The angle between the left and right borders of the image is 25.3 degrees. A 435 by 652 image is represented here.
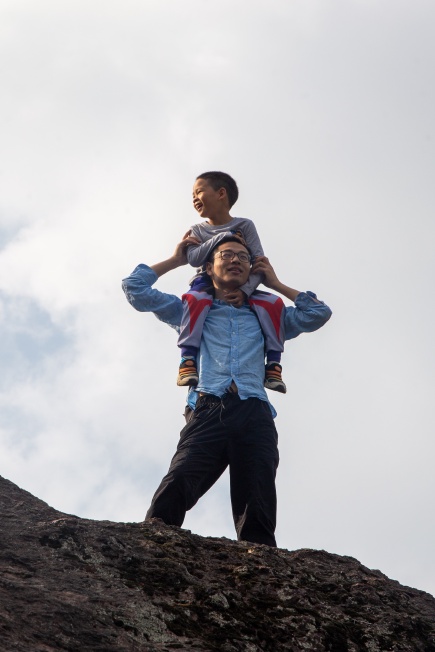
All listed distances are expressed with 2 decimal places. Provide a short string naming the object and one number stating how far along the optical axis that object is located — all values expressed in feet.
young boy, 23.71
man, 20.59
